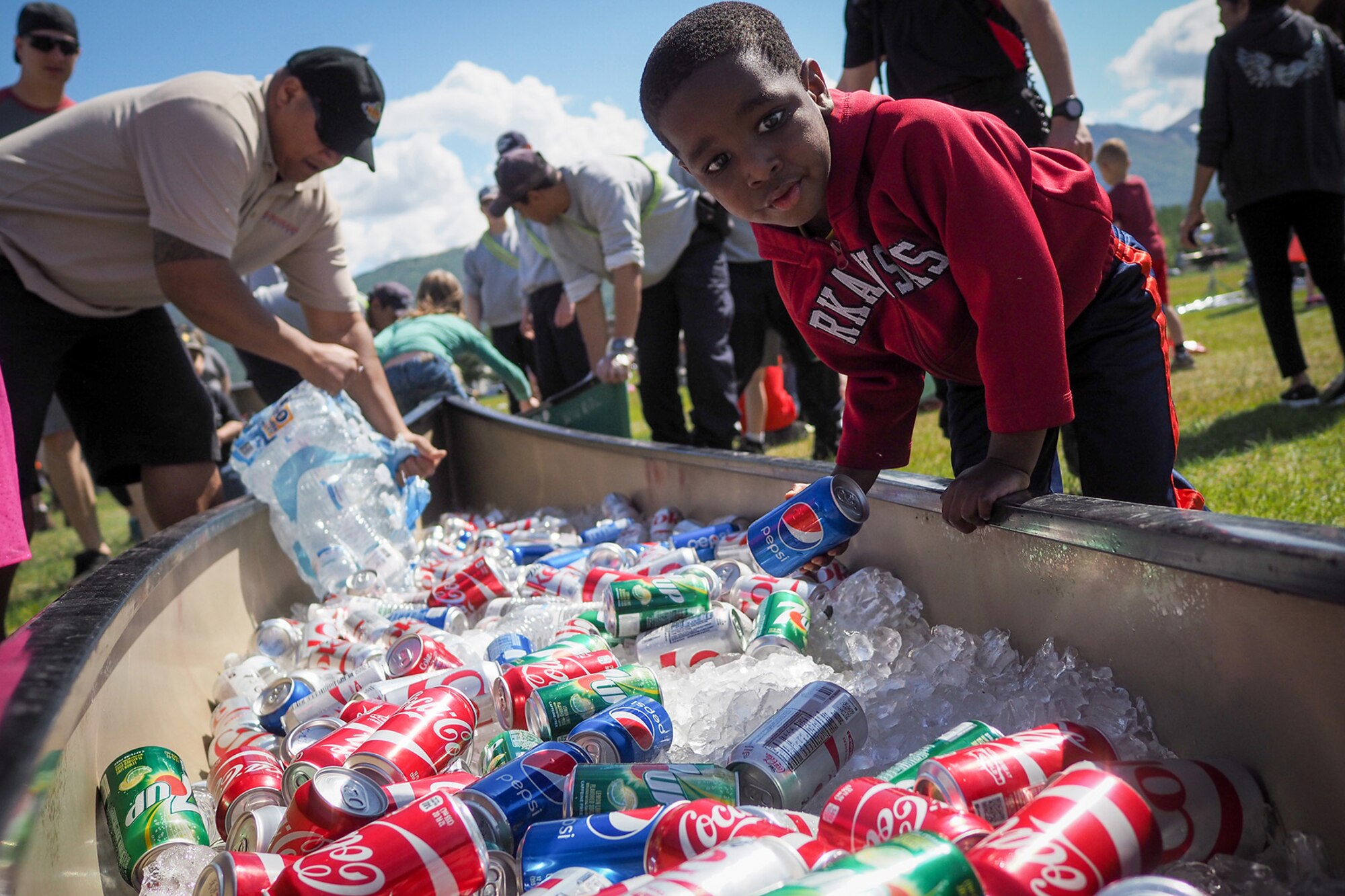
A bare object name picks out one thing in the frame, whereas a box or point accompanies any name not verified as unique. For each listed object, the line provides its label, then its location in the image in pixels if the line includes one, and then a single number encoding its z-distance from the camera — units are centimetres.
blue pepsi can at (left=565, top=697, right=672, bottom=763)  142
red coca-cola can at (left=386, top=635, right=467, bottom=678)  197
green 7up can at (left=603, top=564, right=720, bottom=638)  213
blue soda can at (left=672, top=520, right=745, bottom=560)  267
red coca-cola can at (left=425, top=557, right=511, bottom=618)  262
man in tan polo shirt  278
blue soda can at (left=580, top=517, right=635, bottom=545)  324
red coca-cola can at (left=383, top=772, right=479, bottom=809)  131
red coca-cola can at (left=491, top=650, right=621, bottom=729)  168
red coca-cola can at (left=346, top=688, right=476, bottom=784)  137
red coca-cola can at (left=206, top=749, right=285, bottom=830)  145
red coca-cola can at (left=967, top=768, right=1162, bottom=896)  90
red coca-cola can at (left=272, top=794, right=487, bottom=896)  103
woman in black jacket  427
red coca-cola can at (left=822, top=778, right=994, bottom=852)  102
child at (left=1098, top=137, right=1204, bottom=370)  752
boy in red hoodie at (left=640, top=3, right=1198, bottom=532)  158
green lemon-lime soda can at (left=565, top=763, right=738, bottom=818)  124
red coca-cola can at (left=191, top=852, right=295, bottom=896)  109
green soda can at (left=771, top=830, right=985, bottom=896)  84
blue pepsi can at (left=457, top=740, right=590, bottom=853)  122
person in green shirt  549
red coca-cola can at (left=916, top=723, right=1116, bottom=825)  112
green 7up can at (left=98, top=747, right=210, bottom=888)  133
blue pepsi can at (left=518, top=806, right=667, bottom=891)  110
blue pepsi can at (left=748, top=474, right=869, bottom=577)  196
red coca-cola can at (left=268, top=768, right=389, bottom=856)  125
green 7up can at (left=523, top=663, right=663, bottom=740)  157
